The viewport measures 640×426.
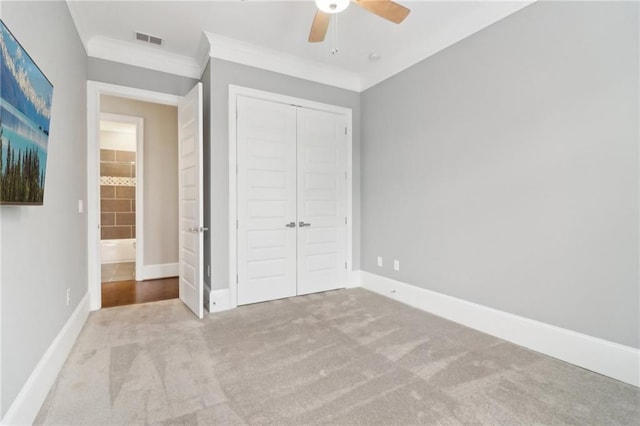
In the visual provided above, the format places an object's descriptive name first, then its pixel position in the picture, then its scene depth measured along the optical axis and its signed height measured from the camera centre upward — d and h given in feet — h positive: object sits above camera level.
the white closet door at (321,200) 12.45 +0.45
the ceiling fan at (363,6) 6.33 +4.56
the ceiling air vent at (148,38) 10.16 +5.89
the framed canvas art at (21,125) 4.05 +1.32
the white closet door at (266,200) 11.16 +0.43
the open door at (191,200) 9.94 +0.40
